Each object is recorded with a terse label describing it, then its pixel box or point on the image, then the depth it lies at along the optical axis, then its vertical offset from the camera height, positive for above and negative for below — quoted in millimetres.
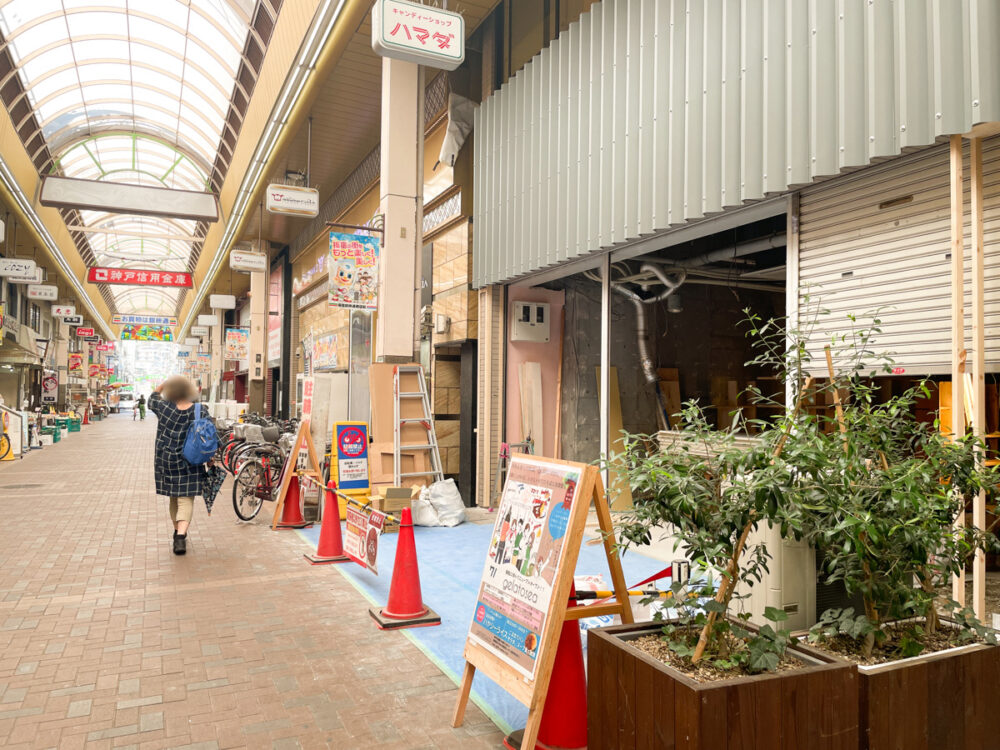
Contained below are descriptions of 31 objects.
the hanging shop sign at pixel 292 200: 13320 +3699
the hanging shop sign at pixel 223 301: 27438 +3452
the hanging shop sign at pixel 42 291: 23281 +3251
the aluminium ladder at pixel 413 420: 8820 -409
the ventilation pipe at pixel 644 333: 8876 +747
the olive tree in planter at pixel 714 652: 2090 -889
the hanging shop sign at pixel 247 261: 19734 +3683
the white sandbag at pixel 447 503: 8453 -1419
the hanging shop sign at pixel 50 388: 28219 -50
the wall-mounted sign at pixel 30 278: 19578 +3098
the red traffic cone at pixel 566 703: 2961 -1352
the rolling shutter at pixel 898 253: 3965 +896
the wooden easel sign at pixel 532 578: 2740 -804
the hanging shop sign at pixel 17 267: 19281 +3374
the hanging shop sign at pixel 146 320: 46912 +4823
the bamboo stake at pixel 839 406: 2727 -61
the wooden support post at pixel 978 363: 3680 +156
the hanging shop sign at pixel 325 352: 16859 +930
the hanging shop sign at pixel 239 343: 23844 +1547
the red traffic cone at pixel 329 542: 6547 -1475
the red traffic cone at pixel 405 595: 4652 -1415
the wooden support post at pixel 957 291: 3734 +554
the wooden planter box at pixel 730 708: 2041 -988
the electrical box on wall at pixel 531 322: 9312 +913
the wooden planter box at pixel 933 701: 2258 -1046
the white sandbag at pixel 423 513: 8359 -1507
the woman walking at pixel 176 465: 6848 -769
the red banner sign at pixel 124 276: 24938 +4022
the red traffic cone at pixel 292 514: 8398 -1535
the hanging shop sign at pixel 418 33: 6918 +3642
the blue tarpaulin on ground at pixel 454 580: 3609 -1641
